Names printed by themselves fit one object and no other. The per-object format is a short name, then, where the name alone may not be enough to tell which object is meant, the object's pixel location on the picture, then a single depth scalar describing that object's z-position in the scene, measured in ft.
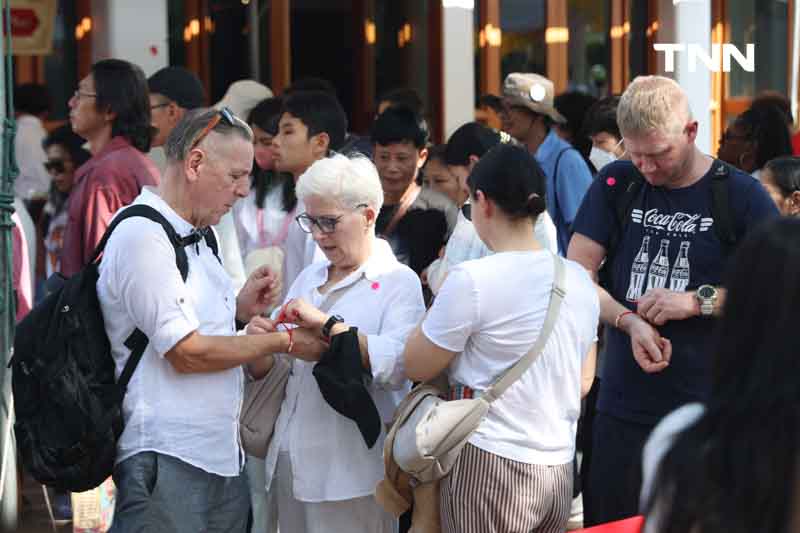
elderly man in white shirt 15.99
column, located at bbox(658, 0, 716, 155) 41.12
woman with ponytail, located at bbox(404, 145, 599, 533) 16.80
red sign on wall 44.97
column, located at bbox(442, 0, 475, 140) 47.17
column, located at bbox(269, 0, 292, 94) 49.15
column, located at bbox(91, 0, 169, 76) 41.67
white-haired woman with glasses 18.04
